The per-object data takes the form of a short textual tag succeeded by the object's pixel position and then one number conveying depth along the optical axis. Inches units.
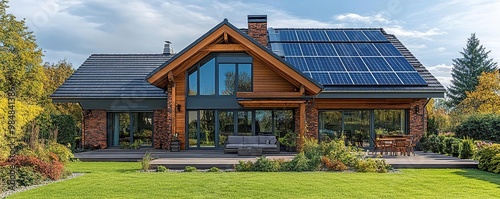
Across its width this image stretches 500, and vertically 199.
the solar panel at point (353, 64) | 683.3
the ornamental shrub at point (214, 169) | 424.8
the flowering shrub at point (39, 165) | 365.7
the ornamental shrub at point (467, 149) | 507.5
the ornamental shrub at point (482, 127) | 755.4
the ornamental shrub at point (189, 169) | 428.8
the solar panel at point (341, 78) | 633.6
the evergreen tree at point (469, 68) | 1654.8
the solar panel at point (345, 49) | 739.7
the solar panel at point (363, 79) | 633.6
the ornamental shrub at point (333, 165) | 421.4
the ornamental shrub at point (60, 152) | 424.0
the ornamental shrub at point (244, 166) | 423.8
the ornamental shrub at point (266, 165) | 419.3
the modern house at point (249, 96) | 605.9
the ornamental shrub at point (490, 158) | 425.1
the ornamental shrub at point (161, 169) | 428.5
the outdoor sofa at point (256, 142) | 587.9
